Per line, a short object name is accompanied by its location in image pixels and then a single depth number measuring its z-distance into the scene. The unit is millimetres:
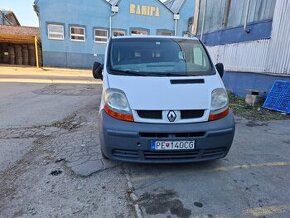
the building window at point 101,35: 26297
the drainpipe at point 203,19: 13562
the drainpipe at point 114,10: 26094
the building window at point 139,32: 27281
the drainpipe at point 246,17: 9781
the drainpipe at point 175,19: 28266
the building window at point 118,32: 26827
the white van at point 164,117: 3238
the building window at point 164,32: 27983
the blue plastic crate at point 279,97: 7461
